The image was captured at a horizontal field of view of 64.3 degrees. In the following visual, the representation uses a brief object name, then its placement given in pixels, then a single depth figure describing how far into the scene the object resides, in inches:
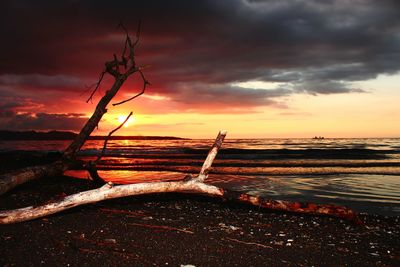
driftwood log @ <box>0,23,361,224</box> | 199.3
